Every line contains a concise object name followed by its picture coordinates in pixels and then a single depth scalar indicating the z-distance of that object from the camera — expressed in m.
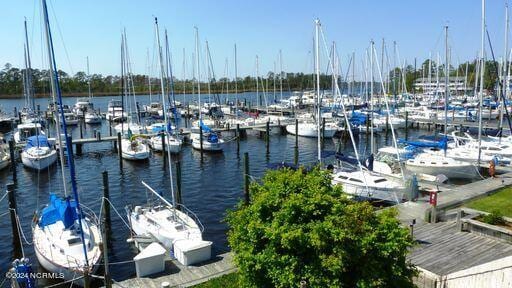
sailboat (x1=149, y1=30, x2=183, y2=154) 47.56
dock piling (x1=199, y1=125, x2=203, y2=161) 49.22
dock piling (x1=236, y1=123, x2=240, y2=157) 50.31
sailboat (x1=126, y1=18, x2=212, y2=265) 18.03
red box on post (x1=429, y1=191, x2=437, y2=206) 20.52
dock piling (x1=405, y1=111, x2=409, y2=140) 59.83
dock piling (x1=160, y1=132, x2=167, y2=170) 45.09
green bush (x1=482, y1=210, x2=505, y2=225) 18.64
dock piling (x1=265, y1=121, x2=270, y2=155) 51.80
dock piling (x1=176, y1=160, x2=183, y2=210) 27.56
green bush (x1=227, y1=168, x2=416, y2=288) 9.88
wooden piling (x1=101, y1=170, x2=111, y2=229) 25.44
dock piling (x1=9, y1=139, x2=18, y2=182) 38.75
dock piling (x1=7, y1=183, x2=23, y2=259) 22.09
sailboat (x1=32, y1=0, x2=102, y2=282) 18.25
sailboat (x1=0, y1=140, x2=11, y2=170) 41.75
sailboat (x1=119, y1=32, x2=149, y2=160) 45.44
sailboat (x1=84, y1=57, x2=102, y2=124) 84.38
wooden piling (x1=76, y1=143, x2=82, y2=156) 50.81
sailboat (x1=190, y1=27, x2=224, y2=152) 50.19
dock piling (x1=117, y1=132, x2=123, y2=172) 43.01
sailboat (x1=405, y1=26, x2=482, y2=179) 35.28
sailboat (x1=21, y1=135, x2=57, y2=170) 41.31
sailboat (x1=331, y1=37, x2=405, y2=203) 27.67
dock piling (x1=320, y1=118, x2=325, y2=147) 56.09
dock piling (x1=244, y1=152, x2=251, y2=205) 29.23
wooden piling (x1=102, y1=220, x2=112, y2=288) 13.31
